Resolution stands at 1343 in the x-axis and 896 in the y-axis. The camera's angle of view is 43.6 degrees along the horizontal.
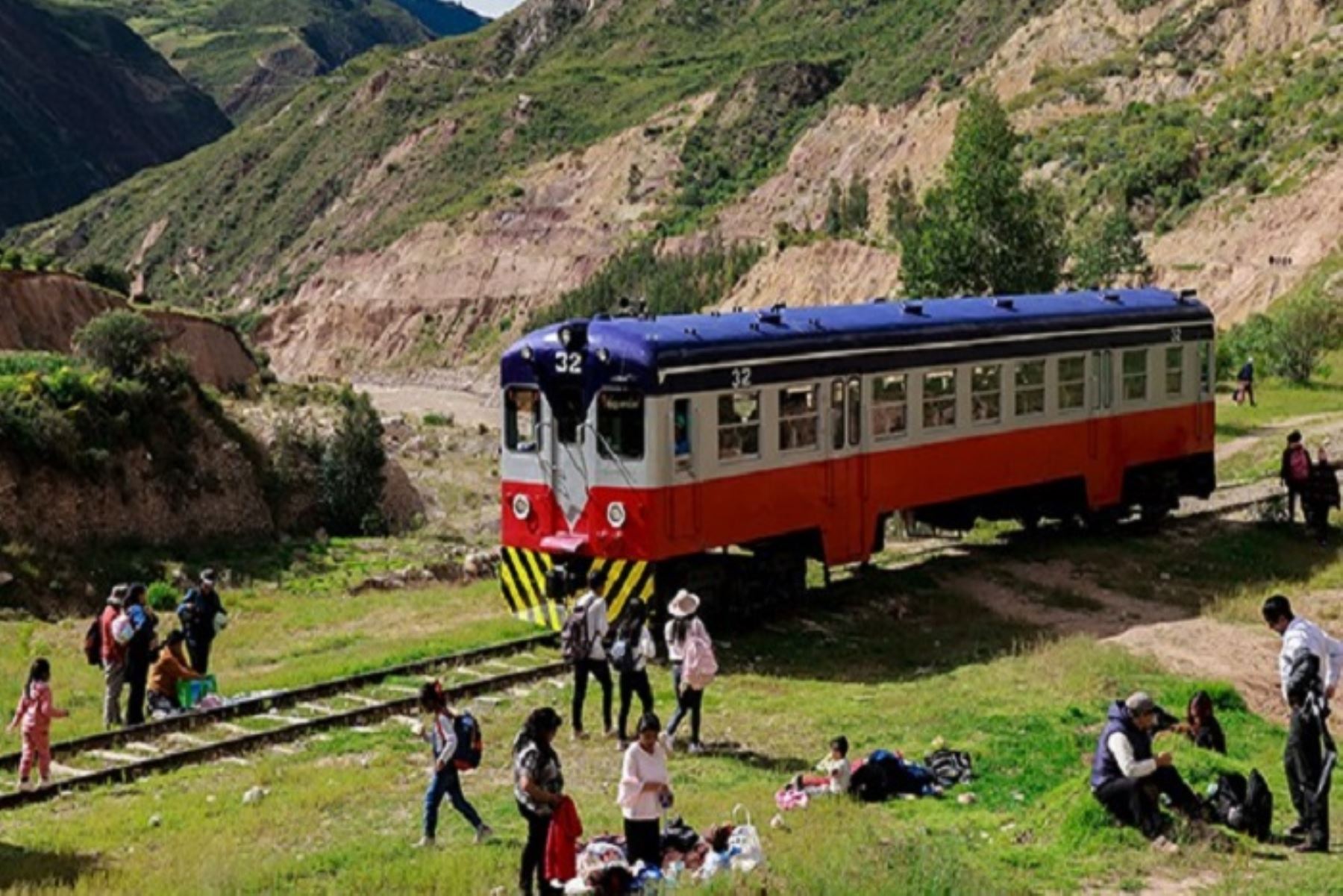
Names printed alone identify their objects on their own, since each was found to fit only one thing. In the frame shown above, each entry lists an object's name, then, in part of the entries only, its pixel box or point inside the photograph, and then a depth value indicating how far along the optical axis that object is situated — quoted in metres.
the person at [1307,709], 12.65
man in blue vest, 12.54
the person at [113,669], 17.45
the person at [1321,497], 27.86
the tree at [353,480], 46.41
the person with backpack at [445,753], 12.63
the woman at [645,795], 11.65
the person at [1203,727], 15.23
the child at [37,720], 15.02
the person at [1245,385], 47.09
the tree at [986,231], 49.19
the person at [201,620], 19.12
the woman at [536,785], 11.25
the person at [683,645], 15.82
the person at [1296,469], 27.91
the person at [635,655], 15.72
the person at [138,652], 17.47
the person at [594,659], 16.23
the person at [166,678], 17.84
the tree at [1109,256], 65.75
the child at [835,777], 14.12
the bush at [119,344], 44.81
